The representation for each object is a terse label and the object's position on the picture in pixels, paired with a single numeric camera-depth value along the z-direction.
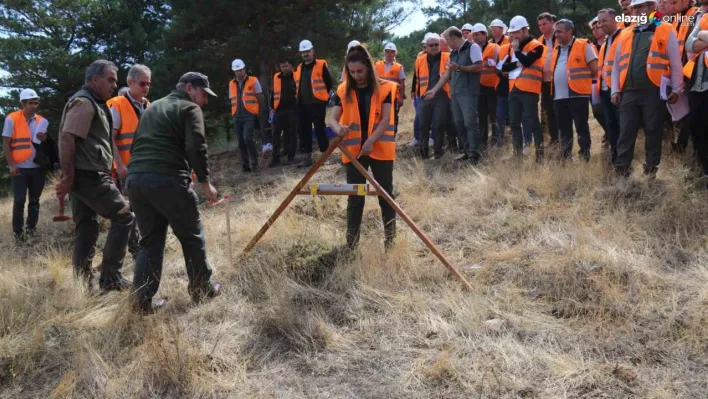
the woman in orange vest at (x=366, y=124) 4.54
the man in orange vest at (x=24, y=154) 7.43
